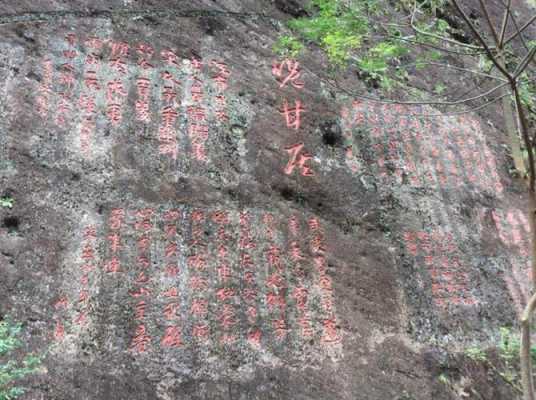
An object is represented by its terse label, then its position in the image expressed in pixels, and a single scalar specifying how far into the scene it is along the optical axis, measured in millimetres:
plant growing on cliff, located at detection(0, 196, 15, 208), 2741
